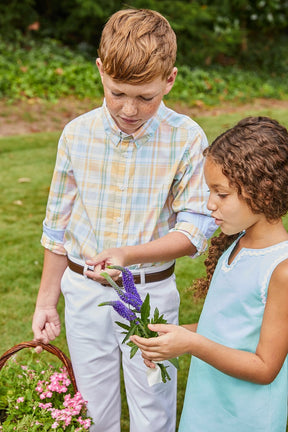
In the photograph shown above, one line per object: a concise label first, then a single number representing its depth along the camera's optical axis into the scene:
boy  1.79
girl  1.54
